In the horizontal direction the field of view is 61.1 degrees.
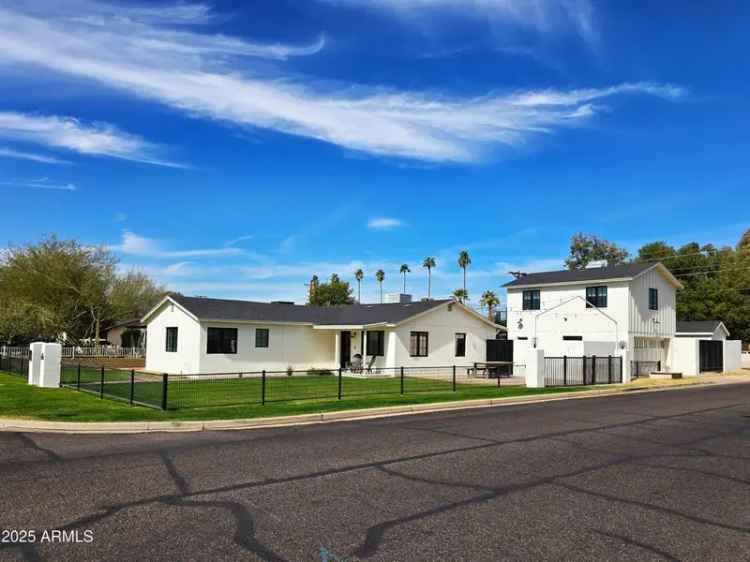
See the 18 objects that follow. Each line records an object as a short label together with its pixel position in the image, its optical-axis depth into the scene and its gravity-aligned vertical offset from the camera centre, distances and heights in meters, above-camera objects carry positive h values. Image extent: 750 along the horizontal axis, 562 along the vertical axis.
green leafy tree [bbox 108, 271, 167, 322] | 52.49 +2.76
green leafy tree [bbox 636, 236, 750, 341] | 60.59 +5.17
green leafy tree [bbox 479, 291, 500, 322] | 89.38 +4.52
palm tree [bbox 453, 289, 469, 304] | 94.81 +5.63
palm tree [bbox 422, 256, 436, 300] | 111.25 +11.92
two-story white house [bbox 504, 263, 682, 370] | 36.59 +1.38
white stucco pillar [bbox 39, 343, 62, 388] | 21.28 -1.39
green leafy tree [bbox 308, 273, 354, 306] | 82.50 +4.78
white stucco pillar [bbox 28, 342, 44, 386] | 21.88 -1.29
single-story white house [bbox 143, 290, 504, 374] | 31.12 -0.33
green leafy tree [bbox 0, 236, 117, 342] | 46.69 +3.18
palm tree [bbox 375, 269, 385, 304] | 114.50 +9.97
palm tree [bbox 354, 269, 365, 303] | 117.19 +10.14
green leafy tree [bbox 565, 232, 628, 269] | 77.88 +10.11
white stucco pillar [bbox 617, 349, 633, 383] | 30.28 -1.43
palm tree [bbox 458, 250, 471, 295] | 102.16 +11.60
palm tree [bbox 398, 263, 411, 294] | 115.38 +11.20
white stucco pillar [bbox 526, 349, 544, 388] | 24.72 -1.46
